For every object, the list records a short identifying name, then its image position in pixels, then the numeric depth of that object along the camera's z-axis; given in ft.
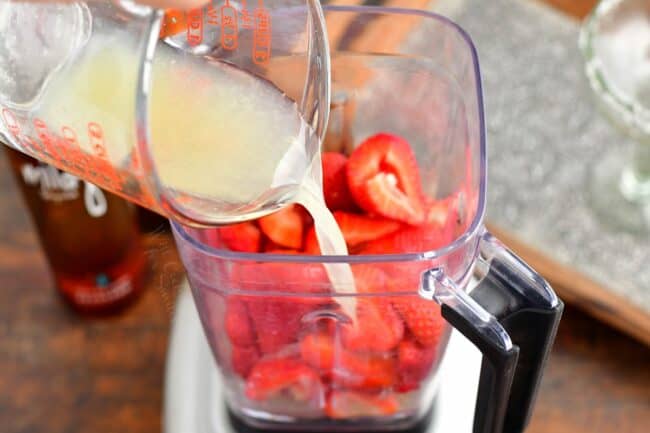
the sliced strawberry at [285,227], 2.38
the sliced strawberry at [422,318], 2.28
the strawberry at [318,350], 2.36
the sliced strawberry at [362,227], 2.39
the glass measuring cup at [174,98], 2.03
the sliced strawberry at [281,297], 2.20
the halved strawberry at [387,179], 2.41
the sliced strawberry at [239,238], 2.37
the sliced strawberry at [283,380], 2.41
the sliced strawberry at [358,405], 2.47
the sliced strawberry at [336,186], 2.46
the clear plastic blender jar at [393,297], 2.17
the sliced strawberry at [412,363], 2.38
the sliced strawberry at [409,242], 2.38
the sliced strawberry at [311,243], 2.38
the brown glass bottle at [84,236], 2.81
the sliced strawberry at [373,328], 2.29
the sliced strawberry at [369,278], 2.19
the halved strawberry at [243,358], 2.42
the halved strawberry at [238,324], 2.33
